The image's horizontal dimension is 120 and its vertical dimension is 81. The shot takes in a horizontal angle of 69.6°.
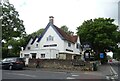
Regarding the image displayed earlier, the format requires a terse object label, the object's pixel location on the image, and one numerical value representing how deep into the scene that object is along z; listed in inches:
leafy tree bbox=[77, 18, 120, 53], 778.3
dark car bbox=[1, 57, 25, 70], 408.4
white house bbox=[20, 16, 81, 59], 684.1
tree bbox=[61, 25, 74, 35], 1162.6
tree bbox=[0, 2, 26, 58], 619.7
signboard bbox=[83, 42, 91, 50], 356.0
